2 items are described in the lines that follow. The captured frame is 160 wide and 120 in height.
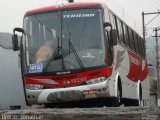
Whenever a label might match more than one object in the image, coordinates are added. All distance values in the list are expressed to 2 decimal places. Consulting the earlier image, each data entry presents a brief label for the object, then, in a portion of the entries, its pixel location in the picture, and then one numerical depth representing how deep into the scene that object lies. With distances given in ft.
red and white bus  44.16
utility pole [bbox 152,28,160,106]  202.49
